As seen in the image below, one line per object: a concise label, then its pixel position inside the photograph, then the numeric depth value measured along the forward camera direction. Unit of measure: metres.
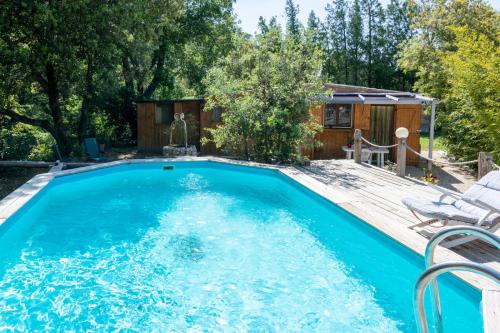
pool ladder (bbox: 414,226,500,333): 1.94
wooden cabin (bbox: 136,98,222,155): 15.57
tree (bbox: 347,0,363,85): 34.28
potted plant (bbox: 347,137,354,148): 13.75
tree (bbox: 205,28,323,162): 11.17
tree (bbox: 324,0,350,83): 35.31
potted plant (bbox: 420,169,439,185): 9.78
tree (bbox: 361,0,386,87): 33.97
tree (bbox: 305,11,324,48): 36.28
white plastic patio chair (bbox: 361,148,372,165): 12.25
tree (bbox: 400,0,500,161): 9.48
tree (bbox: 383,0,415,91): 33.62
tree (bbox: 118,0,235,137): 13.32
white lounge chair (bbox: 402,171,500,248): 4.65
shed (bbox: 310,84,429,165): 13.70
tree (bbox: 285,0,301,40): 40.31
